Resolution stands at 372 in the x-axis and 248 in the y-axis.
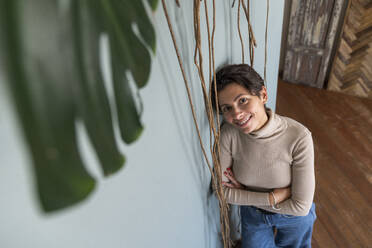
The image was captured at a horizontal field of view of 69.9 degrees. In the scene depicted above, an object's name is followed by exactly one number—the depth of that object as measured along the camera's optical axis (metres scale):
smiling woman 0.92
